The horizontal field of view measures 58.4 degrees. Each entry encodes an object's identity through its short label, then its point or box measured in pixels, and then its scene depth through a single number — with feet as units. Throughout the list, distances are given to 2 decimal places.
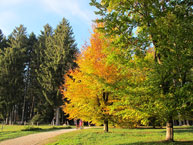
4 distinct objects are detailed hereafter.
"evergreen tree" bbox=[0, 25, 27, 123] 97.34
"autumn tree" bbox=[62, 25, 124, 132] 37.86
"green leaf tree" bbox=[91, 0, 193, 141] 20.54
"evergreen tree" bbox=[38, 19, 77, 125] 94.40
